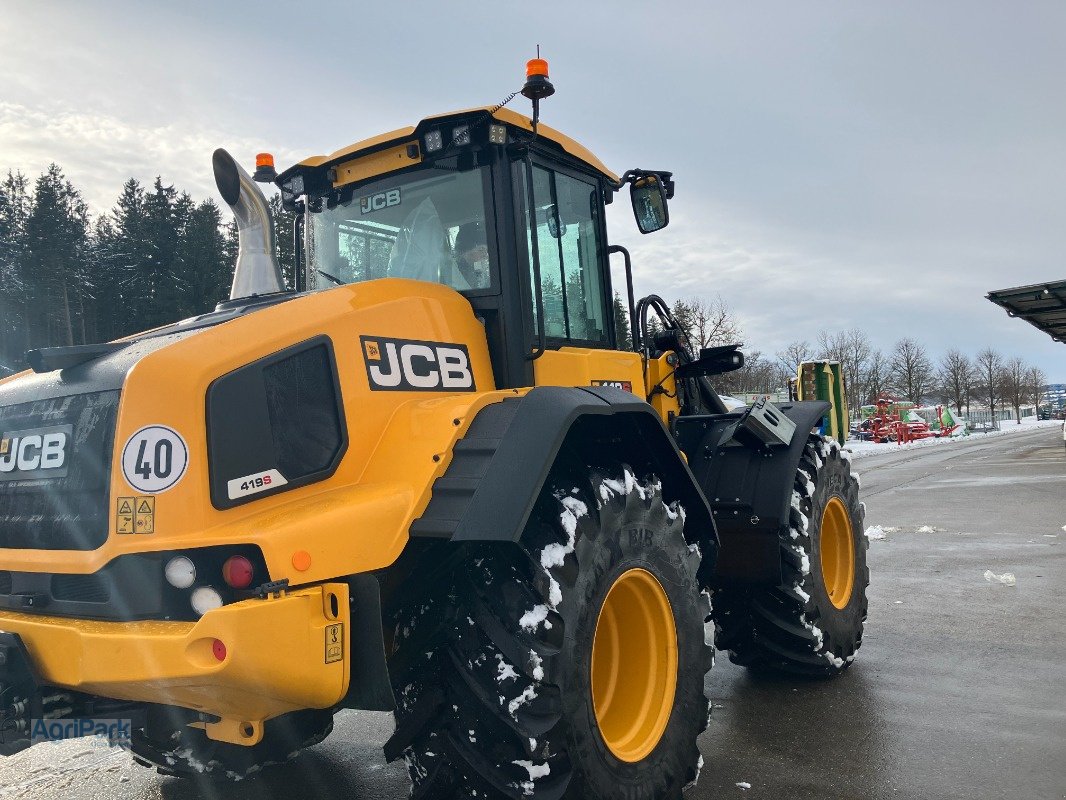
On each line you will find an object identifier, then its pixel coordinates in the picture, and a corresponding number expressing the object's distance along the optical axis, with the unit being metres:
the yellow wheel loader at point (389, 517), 2.33
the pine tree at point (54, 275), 42.81
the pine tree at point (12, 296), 42.47
